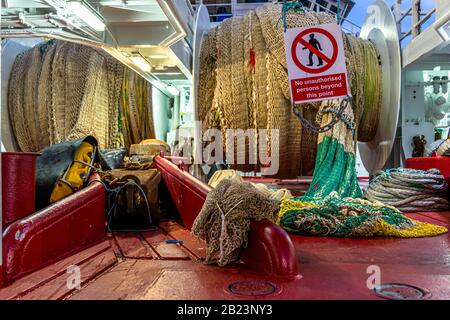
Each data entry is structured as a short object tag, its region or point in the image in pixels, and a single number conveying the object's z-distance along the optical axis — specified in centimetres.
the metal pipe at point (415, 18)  524
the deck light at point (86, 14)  389
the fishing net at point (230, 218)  191
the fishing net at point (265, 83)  436
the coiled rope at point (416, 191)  375
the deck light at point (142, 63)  514
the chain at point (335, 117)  397
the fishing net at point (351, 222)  265
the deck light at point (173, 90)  704
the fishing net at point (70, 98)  525
